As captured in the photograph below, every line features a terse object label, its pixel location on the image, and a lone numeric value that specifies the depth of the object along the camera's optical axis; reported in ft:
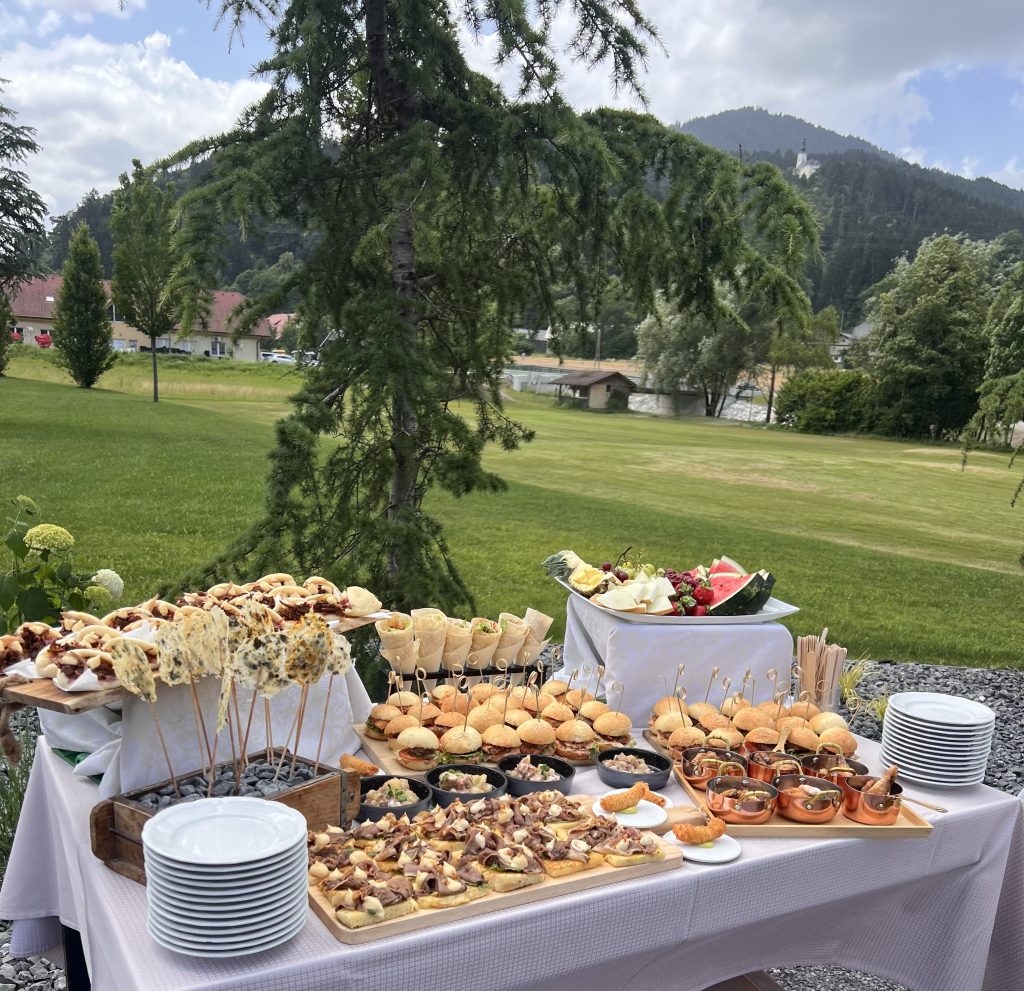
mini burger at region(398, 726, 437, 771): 9.13
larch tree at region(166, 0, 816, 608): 15.65
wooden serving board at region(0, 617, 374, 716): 7.29
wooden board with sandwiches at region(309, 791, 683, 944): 6.41
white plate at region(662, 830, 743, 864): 7.63
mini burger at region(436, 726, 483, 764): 9.27
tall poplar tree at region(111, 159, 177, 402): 80.64
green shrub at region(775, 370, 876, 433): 149.28
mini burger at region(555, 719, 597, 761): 9.61
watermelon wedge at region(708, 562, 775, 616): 12.35
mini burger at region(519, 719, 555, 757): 9.49
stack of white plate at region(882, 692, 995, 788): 9.50
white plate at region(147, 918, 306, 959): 5.80
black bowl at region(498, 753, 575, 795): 8.80
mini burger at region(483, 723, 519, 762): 9.38
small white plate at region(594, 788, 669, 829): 8.06
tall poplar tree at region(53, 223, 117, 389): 106.63
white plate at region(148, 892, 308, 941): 5.81
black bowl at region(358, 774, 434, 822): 8.07
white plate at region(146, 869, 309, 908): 5.79
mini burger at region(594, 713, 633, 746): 10.09
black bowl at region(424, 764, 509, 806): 8.37
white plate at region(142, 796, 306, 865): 5.87
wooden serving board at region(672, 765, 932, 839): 8.19
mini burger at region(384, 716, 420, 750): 9.58
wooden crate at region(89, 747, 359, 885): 6.84
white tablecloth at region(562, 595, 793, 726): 11.62
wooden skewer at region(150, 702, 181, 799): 7.23
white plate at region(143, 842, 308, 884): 5.72
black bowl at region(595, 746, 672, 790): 9.05
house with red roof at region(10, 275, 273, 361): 181.82
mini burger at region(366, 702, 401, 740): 9.77
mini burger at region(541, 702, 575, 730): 9.98
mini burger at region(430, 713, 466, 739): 9.60
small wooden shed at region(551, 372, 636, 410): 182.19
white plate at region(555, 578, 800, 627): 11.78
